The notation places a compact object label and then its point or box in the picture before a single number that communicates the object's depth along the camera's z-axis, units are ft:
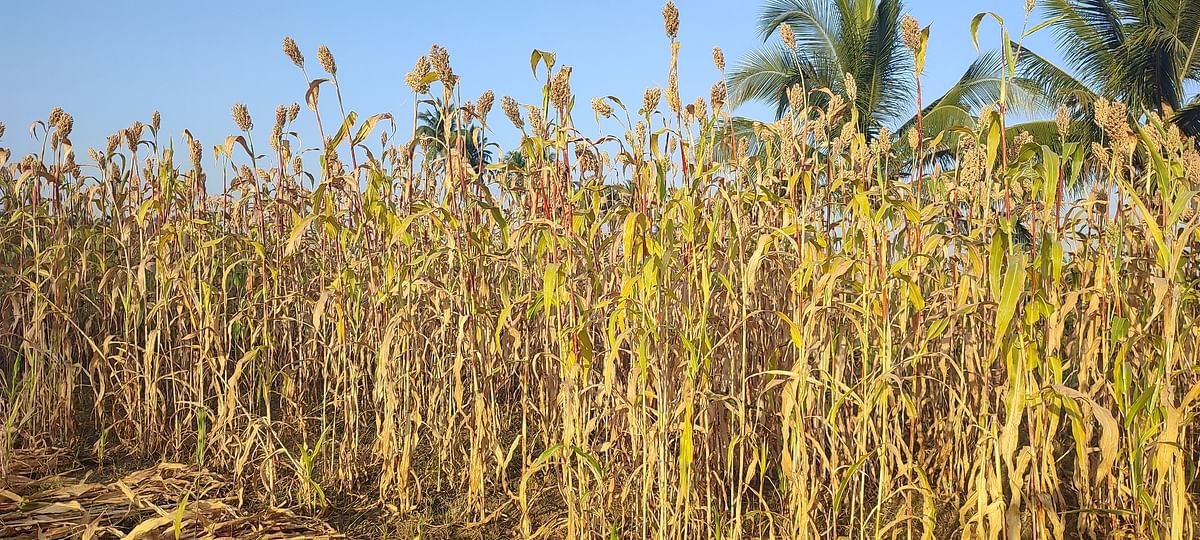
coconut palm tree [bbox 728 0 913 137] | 47.73
